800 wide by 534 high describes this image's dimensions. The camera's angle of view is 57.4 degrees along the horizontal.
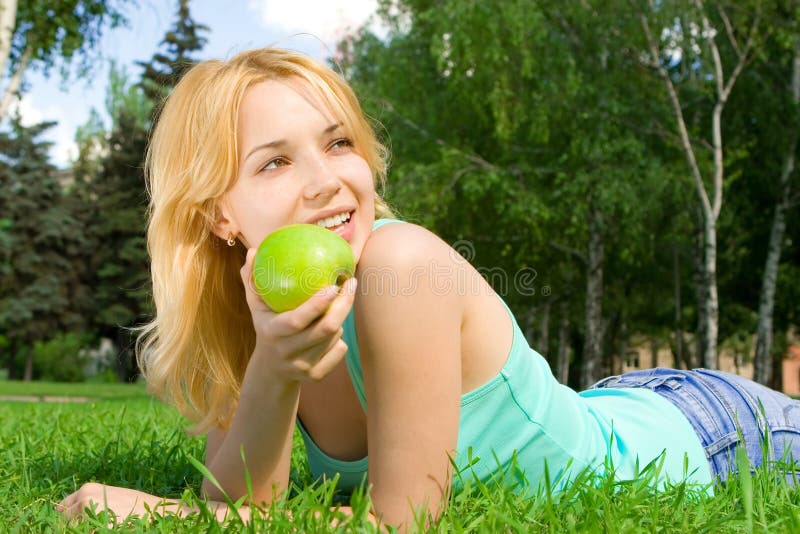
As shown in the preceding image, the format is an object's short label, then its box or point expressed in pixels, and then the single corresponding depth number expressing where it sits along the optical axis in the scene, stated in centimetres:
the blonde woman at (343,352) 189
